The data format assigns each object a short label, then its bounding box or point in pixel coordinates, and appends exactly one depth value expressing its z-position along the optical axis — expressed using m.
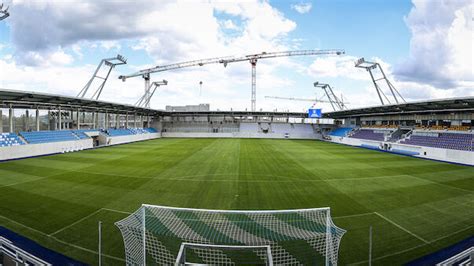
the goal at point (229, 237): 6.52
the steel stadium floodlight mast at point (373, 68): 47.58
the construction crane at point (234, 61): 78.00
